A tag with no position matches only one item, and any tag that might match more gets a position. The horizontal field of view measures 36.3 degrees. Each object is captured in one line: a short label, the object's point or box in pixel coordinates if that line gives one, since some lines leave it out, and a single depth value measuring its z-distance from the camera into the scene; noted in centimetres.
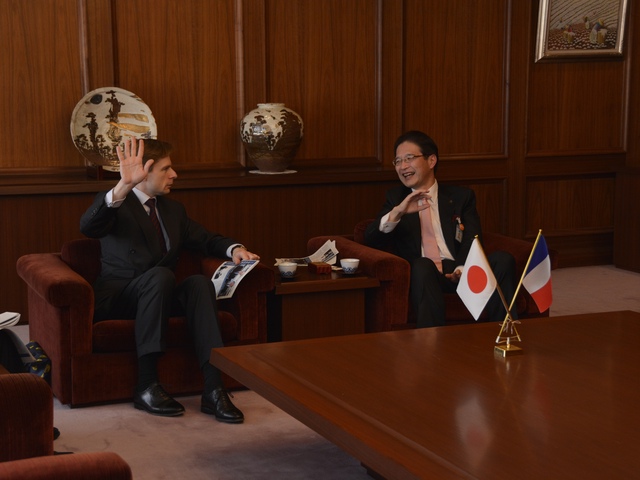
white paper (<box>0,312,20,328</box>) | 337
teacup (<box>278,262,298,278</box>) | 468
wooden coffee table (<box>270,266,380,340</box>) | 461
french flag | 345
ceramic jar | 632
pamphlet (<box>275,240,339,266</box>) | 508
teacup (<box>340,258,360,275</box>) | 476
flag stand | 338
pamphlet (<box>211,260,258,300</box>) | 434
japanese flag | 340
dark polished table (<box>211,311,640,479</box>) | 235
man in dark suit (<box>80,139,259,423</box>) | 413
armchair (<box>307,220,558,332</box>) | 471
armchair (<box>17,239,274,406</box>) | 409
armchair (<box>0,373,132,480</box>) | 242
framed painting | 748
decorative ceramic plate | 592
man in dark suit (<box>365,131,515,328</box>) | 495
